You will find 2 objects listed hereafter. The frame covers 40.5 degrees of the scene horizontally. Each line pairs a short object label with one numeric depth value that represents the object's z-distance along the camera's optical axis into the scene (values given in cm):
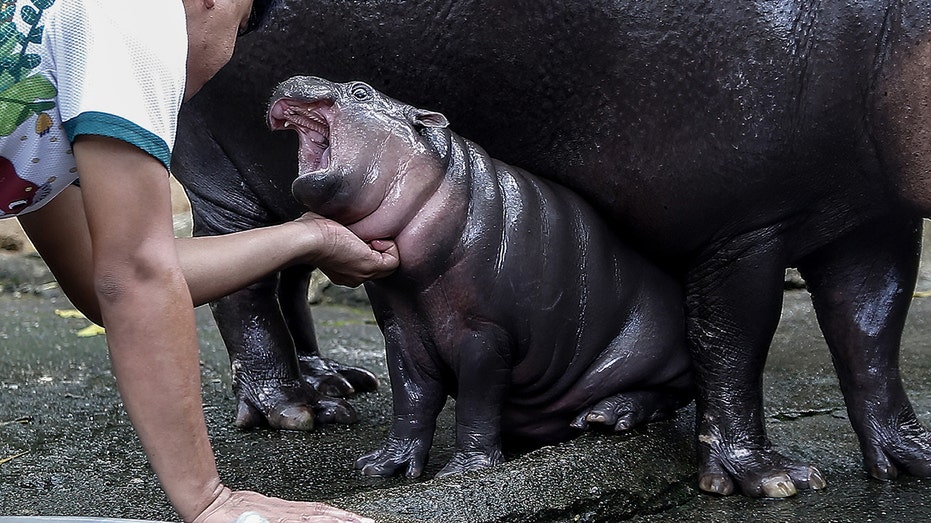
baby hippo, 265
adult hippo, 257
